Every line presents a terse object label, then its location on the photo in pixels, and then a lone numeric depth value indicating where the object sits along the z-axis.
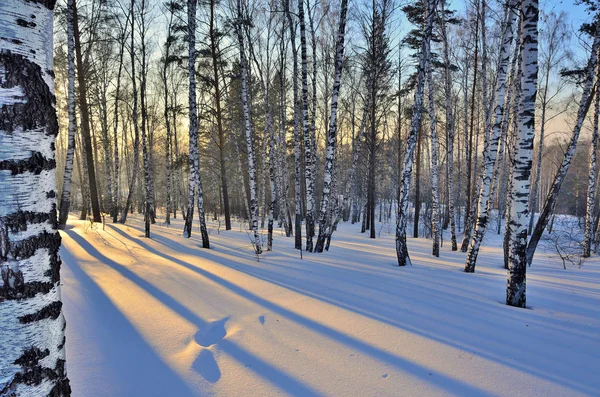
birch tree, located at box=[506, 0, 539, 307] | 4.17
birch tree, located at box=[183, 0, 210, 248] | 7.65
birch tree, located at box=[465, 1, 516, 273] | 6.53
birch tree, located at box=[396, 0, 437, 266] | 6.61
